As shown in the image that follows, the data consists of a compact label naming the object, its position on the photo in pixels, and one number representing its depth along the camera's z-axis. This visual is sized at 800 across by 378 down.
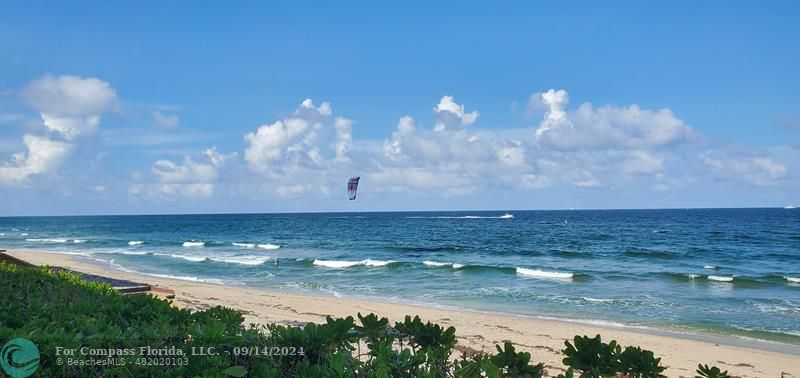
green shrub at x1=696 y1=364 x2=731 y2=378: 2.86
